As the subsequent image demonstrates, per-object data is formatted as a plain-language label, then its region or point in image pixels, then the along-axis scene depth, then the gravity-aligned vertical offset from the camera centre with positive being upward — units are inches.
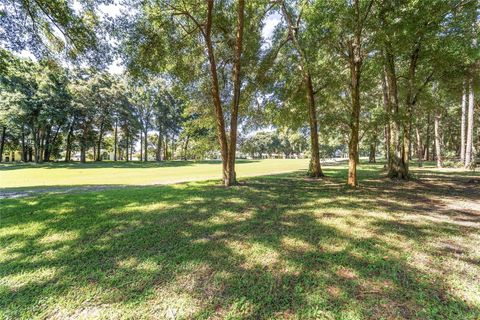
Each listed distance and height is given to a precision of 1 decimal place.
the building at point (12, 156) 2019.6 -2.9
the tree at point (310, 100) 436.6 +121.1
